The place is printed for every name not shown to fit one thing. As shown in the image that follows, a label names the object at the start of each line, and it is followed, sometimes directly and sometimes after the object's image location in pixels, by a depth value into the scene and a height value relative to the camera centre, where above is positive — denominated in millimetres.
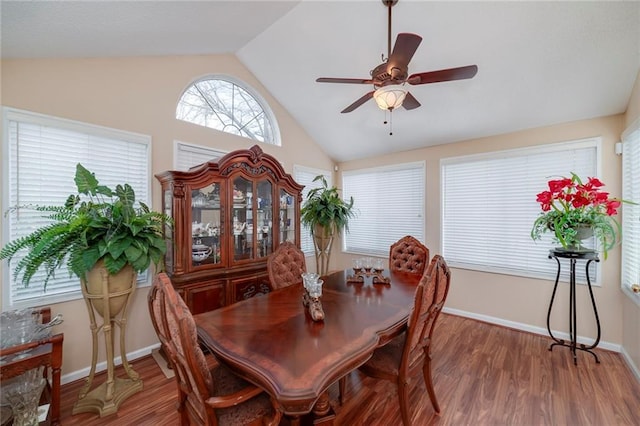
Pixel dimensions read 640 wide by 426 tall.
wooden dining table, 1047 -688
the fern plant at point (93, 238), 1687 -192
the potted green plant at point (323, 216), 4094 -74
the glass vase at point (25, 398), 1513 -1149
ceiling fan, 1689 +980
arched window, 3086 +1394
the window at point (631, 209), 2340 +20
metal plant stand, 2440 -910
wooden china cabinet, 2477 -158
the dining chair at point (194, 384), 1091 -831
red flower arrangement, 2320 -8
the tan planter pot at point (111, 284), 1930 -580
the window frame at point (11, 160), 1941 +434
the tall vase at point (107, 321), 1907 -898
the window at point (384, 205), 4133 +104
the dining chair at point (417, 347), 1505 -919
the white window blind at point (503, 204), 2996 +103
